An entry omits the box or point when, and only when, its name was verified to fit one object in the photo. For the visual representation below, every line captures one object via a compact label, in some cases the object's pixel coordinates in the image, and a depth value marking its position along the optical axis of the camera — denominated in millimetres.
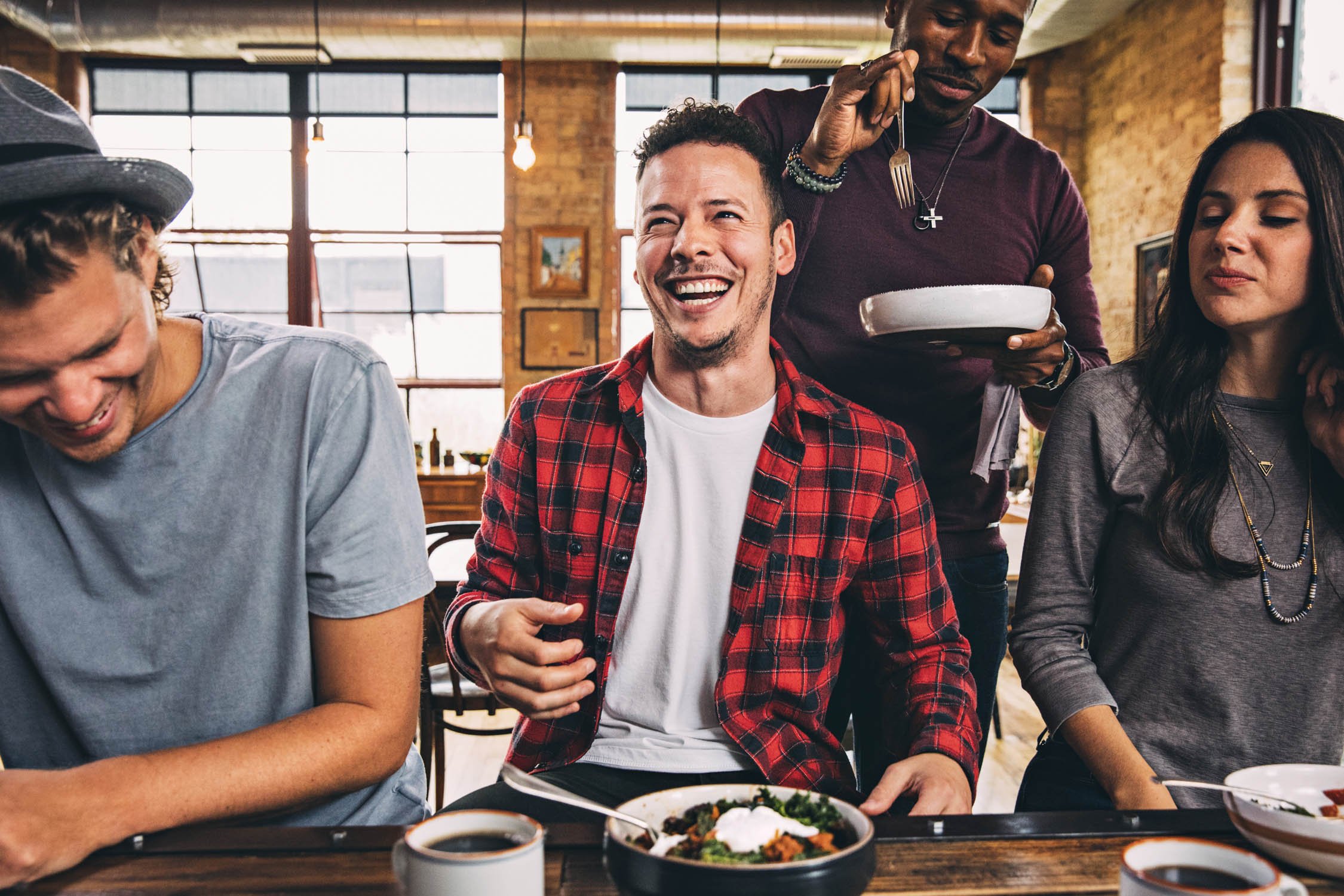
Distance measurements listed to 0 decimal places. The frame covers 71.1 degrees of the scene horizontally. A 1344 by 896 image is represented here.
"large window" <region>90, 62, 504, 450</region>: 7453
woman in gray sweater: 1364
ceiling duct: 6016
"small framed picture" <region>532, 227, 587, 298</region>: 7285
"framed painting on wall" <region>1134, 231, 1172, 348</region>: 5902
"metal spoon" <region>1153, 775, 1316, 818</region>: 892
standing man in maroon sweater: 1812
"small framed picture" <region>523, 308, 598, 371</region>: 7336
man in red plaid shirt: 1460
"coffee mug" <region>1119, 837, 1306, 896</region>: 684
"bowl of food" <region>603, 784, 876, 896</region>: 689
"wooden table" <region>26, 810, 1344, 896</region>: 846
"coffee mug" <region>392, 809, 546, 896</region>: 680
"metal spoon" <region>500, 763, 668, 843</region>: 815
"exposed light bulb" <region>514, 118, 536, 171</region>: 5531
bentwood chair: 2959
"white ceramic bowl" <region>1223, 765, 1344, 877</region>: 811
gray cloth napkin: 1737
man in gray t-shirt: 1095
